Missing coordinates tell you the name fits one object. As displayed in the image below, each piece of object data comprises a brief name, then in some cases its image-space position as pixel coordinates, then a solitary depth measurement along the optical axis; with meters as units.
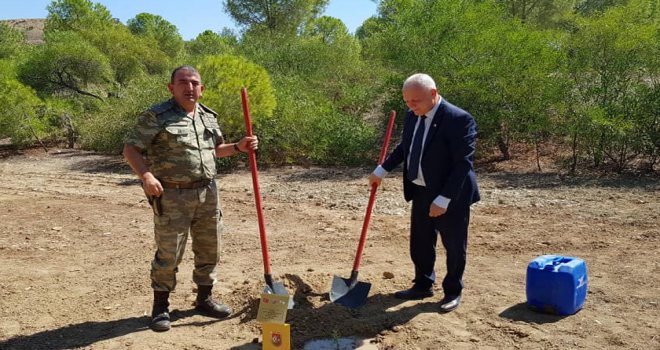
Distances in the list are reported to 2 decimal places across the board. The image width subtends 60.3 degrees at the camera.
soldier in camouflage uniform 3.69
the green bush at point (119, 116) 13.96
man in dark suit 3.81
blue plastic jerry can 3.93
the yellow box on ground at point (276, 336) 3.42
